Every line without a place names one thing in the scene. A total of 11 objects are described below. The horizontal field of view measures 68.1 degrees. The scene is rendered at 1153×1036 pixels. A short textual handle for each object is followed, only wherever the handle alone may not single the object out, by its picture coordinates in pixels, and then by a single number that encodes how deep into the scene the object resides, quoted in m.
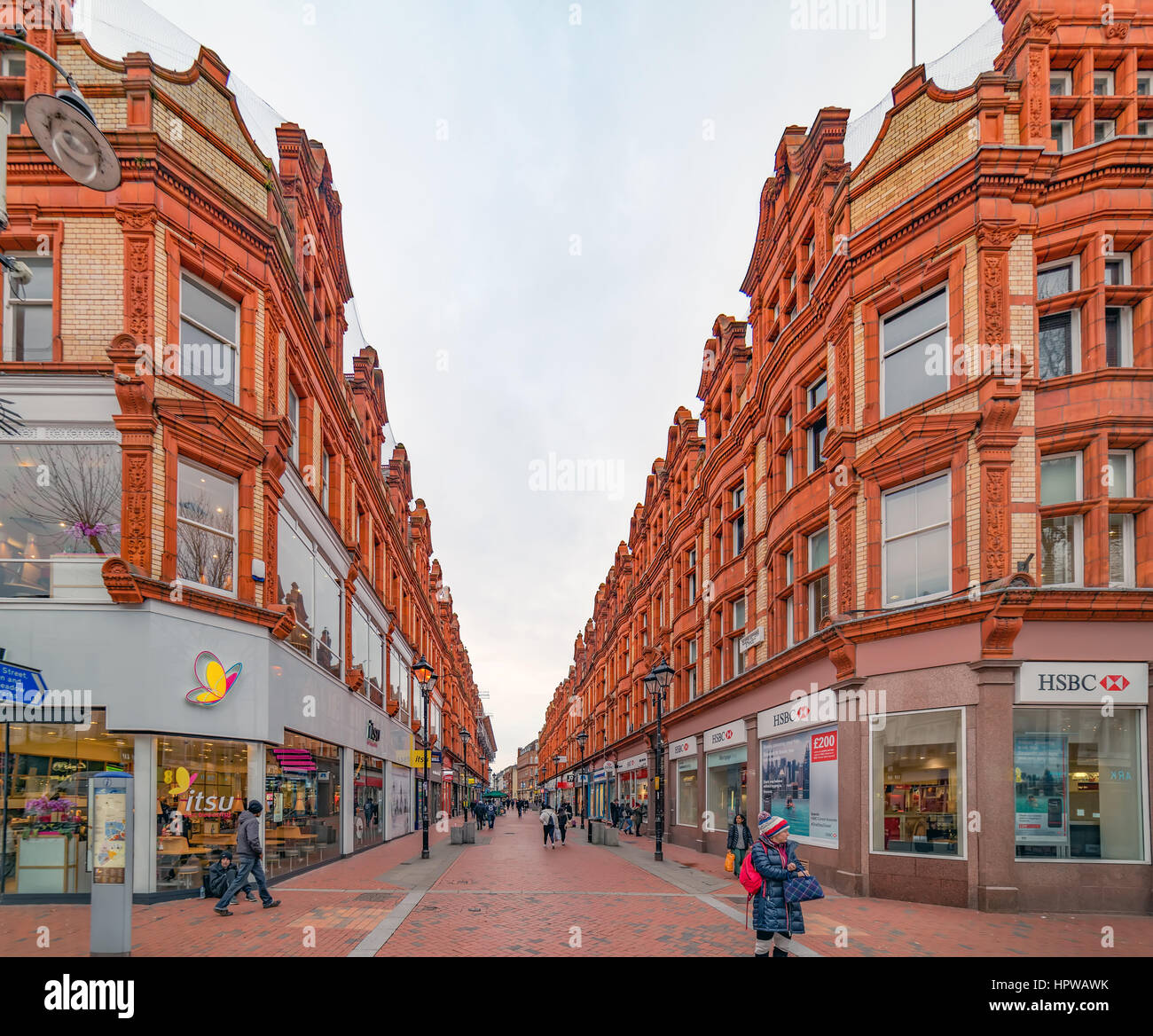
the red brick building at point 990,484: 14.38
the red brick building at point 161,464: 14.24
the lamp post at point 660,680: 25.42
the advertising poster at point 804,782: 17.94
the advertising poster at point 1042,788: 14.30
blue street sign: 12.31
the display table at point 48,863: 13.59
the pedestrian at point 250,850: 13.12
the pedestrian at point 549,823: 30.69
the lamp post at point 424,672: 26.16
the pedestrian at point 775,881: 9.04
